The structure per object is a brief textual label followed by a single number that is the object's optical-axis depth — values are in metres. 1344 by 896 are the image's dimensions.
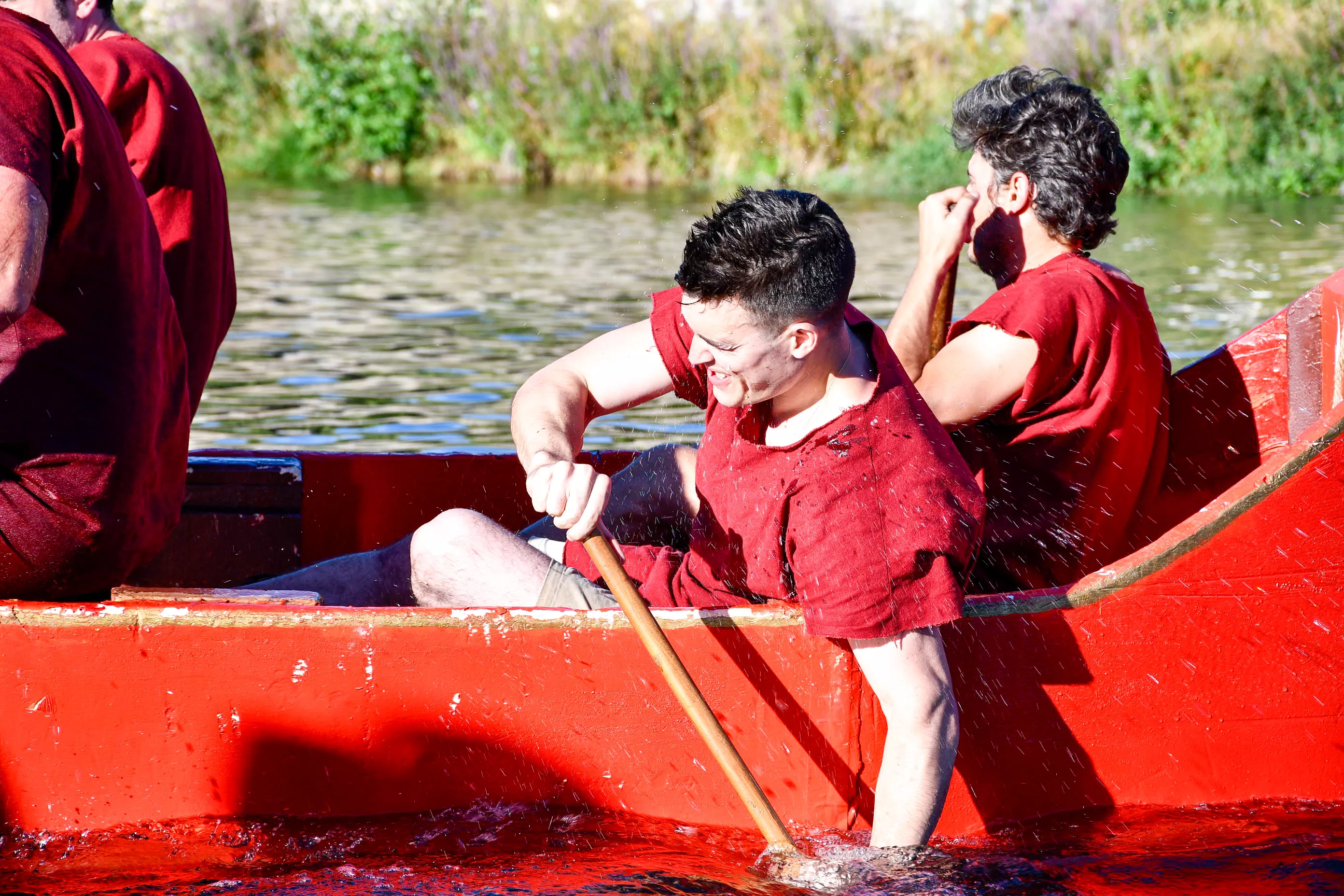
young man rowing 4.93
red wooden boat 5.59
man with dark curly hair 5.70
